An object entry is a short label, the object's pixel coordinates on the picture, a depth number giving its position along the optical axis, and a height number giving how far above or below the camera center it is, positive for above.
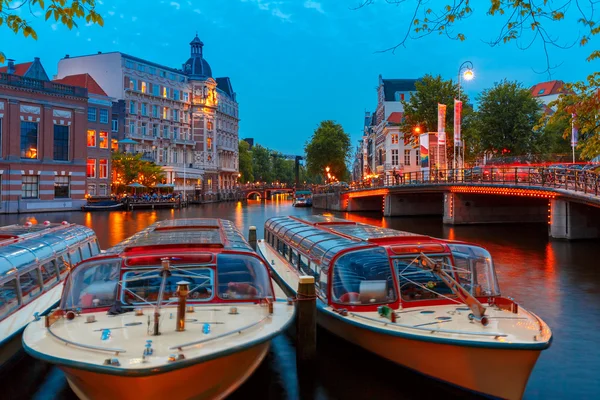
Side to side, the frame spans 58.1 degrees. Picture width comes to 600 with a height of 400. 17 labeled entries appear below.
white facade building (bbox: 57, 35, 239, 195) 79.50 +14.11
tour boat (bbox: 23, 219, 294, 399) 7.24 -2.00
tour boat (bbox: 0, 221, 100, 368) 10.30 -1.69
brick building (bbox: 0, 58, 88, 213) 55.50 +5.98
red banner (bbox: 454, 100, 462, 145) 44.91 +6.76
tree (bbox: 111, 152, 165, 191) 71.81 +3.99
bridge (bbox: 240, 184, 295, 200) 112.09 +2.40
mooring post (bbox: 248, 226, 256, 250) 23.20 -1.60
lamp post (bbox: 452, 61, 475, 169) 42.69 +10.08
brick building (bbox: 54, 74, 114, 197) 67.44 +7.06
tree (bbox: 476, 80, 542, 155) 57.12 +8.84
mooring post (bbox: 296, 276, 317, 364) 9.97 -2.26
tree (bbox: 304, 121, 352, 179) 97.00 +9.46
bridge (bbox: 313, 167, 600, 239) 31.16 +0.29
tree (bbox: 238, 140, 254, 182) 124.62 +8.96
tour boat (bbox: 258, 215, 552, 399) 8.56 -2.05
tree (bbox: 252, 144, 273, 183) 140.00 +9.45
